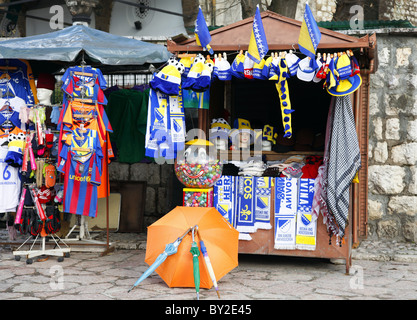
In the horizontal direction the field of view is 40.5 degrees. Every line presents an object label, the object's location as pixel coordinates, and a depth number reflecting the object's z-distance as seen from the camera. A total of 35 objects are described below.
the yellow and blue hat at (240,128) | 6.63
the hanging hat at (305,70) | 5.69
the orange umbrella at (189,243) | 5.09
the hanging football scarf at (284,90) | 5.75
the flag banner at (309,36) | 5.25
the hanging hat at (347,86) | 5.58
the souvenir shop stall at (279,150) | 5.70
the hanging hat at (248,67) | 5.84
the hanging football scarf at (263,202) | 6.12
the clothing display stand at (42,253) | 6.47
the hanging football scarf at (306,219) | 6.02
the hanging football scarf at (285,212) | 6.06
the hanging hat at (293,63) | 5.74
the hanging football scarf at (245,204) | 6.13
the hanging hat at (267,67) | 5.77
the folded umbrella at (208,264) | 4.82
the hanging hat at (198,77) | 5.80
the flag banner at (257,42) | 5.50
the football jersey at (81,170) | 6.55
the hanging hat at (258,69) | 5.82
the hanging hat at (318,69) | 5.66
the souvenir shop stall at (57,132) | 6.49
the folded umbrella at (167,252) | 4.93
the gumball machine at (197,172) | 5.59
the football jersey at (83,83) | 6.54
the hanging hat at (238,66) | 5.86
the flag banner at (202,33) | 5.72
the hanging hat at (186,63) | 5.97
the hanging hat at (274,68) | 5.77
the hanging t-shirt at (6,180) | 6.79
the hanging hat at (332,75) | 5.58
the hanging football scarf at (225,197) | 6.15
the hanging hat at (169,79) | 5.88
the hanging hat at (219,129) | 6.49
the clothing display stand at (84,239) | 6.64
